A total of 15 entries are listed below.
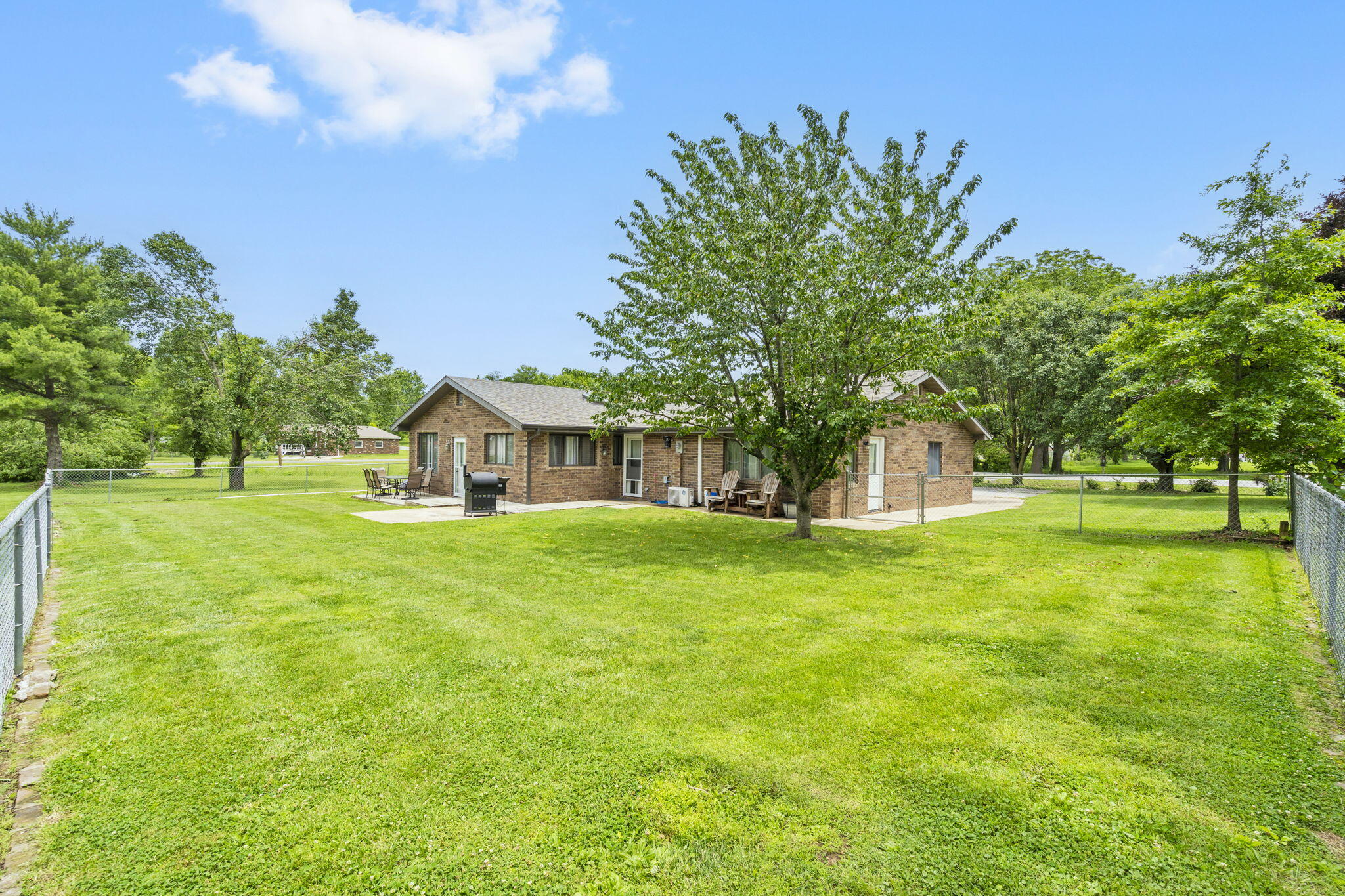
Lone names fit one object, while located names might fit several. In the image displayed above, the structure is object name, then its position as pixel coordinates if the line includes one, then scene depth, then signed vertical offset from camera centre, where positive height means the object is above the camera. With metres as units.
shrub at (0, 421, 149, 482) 29.12 -0.39
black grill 15.68 -1.18
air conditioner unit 17.77 -1.36
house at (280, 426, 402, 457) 69.50 +0.51
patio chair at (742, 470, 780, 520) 15.49 -1.21
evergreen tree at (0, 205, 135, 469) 26.38 +5.13
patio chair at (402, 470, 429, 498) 19.67 -1.30
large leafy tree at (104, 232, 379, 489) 24.08 +3.30
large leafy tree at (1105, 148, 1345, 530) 10.34 +2.07
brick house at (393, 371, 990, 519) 16.94 -0.12
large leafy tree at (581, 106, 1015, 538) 10.45 +2.90
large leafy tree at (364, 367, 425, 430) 29.03 +2.91
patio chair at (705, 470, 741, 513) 16.72 -1.21
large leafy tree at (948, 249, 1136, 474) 27.91 +4.19
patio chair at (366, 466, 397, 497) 20.30 -1.38
